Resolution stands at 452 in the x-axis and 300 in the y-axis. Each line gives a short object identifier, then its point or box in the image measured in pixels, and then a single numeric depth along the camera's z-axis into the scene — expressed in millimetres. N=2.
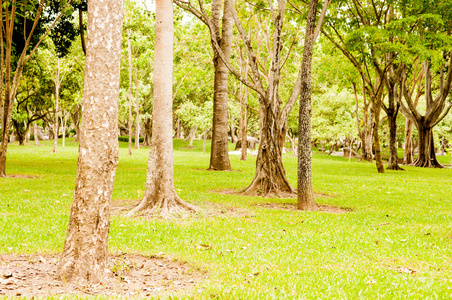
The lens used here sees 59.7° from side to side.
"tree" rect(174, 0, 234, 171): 19812
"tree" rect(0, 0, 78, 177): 15586
